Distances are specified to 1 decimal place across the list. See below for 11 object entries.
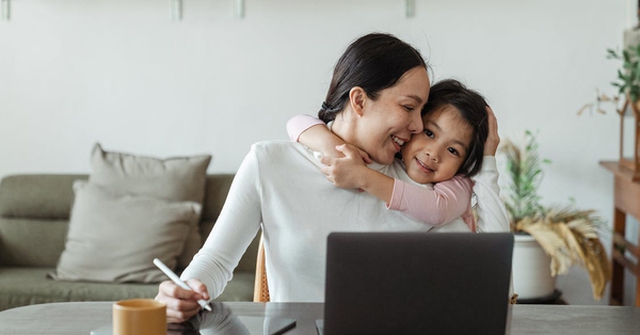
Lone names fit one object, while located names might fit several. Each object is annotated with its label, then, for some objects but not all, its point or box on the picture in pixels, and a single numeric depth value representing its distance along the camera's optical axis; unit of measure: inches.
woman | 66.5
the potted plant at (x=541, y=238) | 125.1
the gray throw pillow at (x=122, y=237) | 124.1
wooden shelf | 124.4
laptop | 44.3
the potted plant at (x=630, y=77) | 126.0
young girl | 65.2
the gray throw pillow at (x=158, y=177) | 130.0
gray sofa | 133.6
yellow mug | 45.9
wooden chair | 70.8
